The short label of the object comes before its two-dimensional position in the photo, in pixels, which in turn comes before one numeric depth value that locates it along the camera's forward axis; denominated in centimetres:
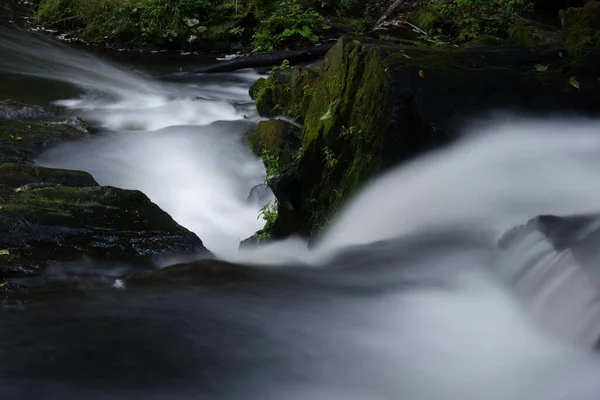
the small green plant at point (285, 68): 979
